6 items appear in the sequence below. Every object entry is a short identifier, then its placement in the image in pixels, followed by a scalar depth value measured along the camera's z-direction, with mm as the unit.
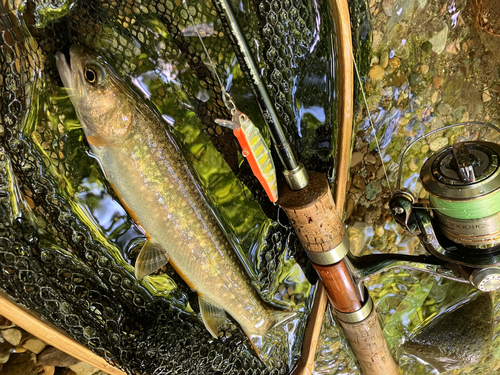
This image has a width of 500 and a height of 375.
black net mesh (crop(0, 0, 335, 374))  201
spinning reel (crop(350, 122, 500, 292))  218
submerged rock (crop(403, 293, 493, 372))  345
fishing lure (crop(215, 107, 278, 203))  202
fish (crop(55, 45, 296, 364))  201
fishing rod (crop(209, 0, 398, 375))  219
